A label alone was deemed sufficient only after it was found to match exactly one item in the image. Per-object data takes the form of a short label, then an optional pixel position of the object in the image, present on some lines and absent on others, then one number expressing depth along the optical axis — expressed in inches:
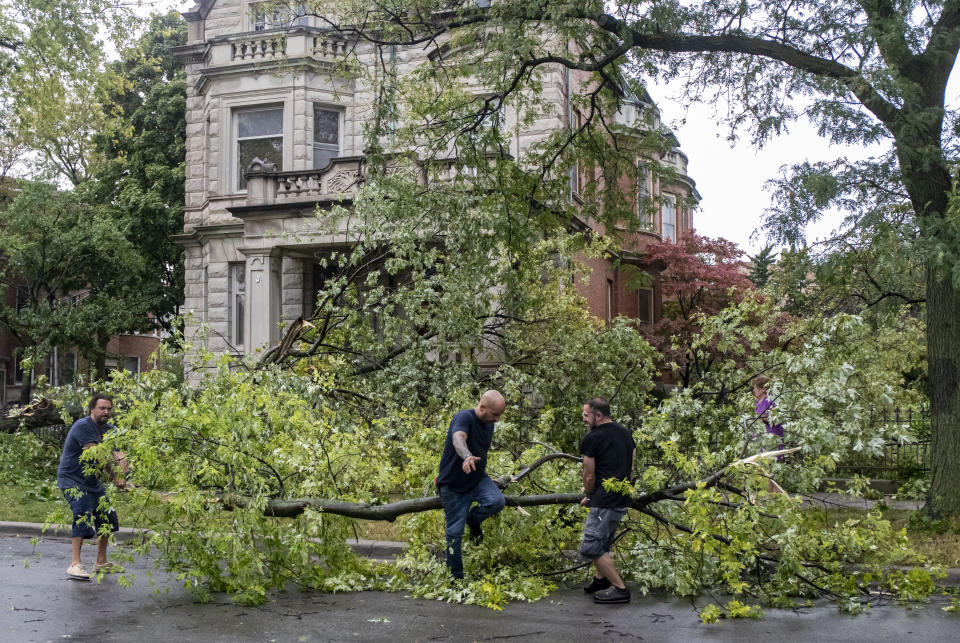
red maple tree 1041.5
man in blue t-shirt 329.1
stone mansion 752.3
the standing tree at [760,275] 1863.9
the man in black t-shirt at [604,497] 291.6
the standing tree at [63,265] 1026.1
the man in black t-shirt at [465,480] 298.0
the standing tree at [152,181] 1096.2
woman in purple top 377.4
